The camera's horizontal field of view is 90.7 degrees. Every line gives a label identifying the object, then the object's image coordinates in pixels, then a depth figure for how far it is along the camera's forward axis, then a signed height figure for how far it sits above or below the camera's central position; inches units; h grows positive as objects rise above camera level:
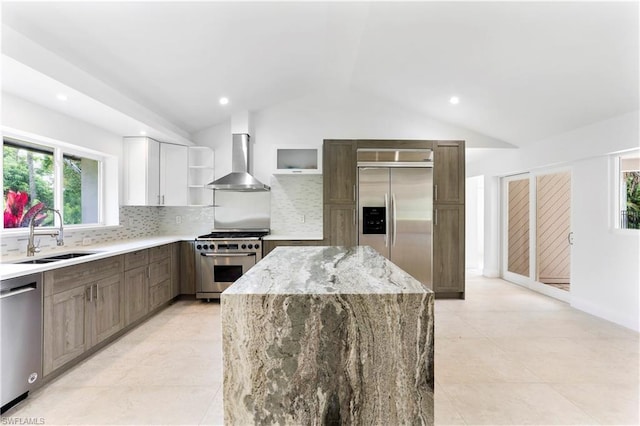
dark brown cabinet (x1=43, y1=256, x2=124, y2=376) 89.2 -30.4
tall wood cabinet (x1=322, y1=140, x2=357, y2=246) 174.6 +11.6
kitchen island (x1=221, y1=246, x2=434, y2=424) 50.4 -23.3
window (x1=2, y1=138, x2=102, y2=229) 110.2 +11.6
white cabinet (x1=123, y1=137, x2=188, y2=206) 162.7 +21.7
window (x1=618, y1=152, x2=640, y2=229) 132.3 +9.2
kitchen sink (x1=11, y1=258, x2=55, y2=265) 99.1 -15.5
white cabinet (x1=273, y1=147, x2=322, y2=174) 182.2 +31.6
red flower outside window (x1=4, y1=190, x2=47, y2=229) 107.3 +1.1
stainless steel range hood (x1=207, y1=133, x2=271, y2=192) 171.6 +22.3
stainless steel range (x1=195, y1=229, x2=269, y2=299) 168.2 -24.7
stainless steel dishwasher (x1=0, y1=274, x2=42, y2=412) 76.3 -31.4
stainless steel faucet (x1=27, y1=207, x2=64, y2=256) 104.3 -8.3
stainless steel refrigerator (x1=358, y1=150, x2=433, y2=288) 173.2 +1.5
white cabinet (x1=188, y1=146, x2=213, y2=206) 185.8 +22.9
